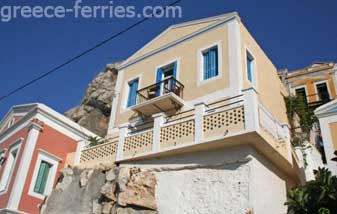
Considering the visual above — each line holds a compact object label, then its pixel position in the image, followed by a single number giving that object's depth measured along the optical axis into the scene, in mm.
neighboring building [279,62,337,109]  24047
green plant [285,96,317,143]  17625
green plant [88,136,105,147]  14080
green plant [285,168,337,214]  8250
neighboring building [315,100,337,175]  11453
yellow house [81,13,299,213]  9109
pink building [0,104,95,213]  13656
